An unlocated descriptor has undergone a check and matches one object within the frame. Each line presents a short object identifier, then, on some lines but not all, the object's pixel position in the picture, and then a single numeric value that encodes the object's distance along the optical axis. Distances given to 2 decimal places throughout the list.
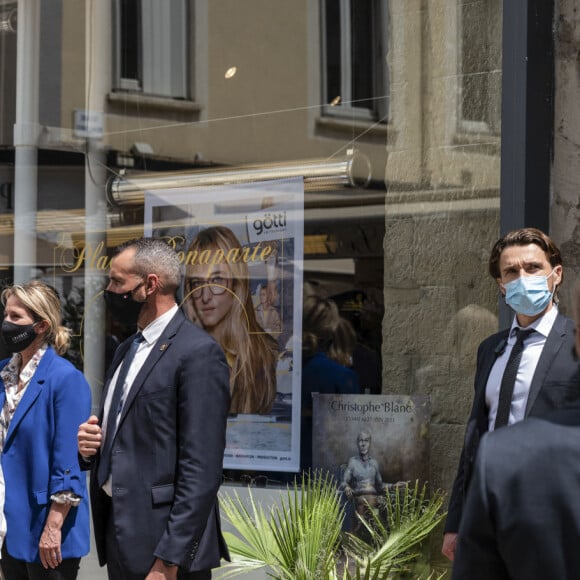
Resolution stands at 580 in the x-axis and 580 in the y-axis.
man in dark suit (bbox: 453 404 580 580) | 3.12
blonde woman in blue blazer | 8.18
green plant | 8.26
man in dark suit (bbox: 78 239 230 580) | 6.62
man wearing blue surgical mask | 6.74
